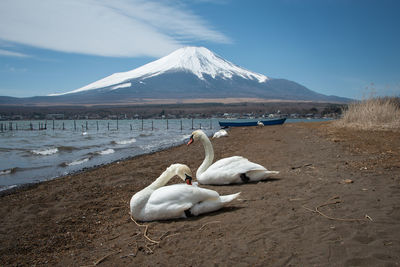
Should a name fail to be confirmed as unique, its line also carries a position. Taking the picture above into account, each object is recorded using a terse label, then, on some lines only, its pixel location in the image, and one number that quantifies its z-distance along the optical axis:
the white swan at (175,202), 5.13
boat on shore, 40.81
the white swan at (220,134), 27.55
